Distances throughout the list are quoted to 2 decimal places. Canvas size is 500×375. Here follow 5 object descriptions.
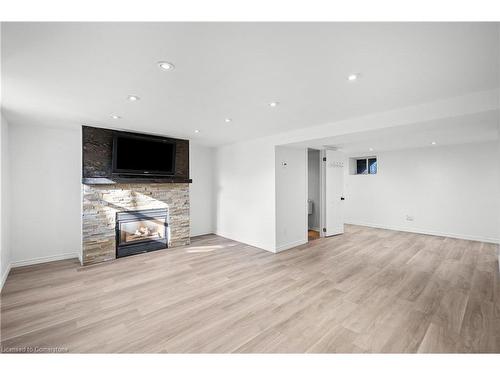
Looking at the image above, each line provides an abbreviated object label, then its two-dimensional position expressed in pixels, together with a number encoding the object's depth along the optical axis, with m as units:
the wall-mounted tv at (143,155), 3.99
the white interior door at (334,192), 5.63
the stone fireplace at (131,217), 3.83
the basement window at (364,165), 6.96
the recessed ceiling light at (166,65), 1.74
